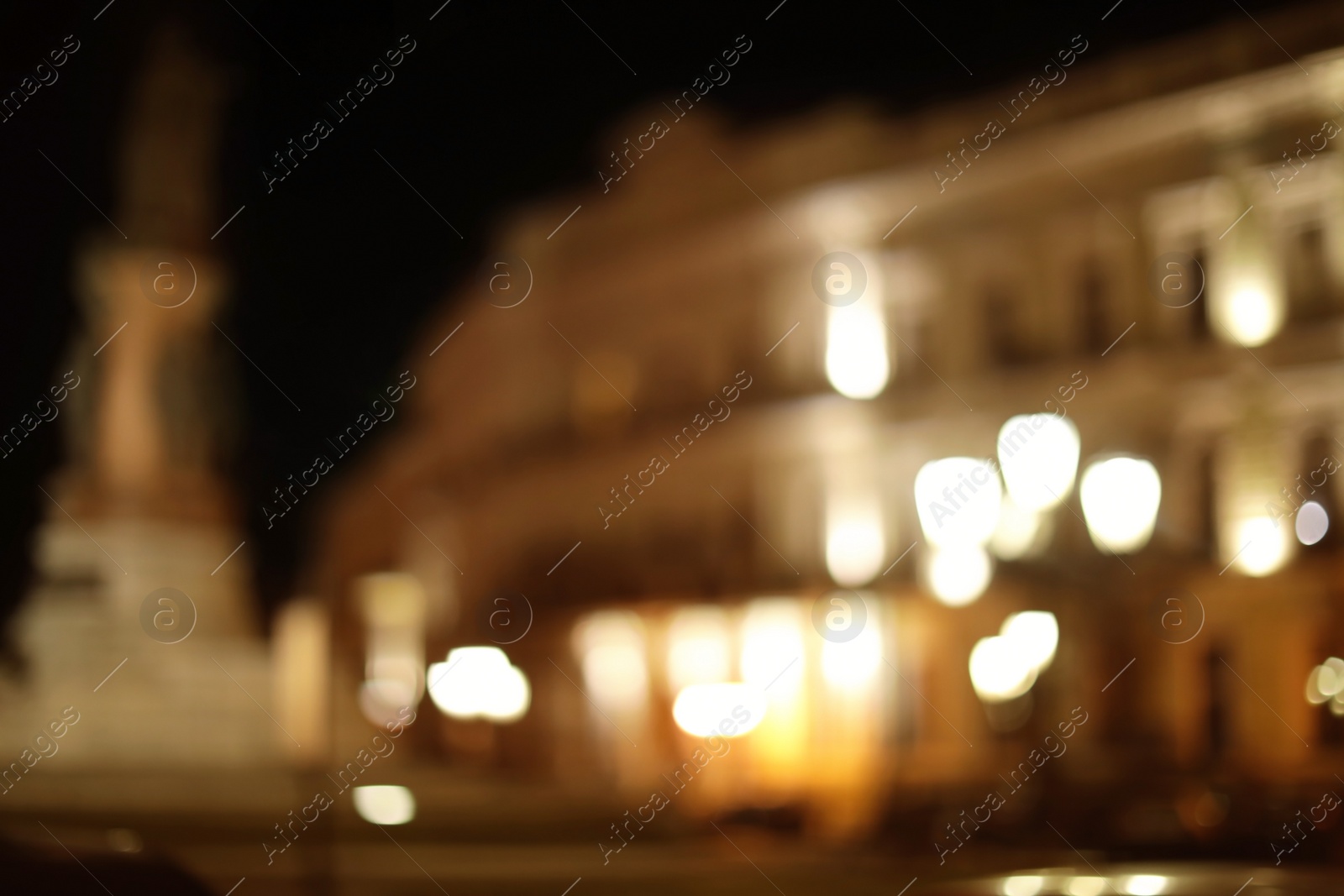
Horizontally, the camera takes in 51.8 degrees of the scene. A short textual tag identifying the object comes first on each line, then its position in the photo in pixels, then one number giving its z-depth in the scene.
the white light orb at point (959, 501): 23.59
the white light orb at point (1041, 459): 22.73
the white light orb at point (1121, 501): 22.33
